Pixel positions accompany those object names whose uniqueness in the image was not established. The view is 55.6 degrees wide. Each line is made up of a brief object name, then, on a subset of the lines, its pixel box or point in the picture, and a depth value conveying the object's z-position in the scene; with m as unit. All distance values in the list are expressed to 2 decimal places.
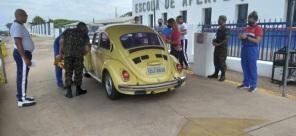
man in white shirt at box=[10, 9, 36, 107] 5.47
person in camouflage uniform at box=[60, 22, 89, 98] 6.22
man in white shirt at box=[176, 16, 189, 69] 9.16
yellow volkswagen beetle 5.69
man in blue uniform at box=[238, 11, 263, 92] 6.21
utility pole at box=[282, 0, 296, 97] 5.83
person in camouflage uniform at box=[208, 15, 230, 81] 7.40
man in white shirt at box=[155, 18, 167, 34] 12.49
